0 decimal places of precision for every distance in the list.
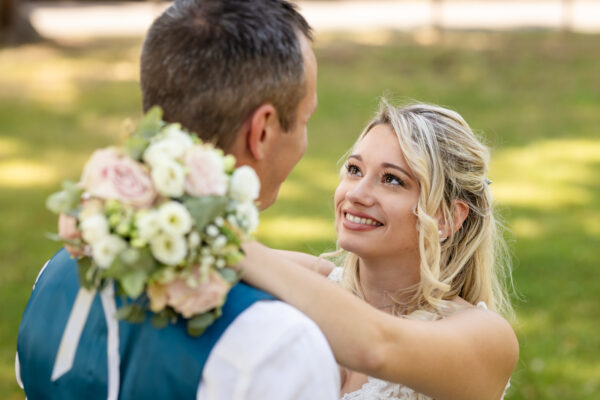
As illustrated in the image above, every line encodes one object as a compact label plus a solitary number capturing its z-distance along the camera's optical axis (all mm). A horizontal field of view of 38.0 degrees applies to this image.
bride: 3188
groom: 2123
